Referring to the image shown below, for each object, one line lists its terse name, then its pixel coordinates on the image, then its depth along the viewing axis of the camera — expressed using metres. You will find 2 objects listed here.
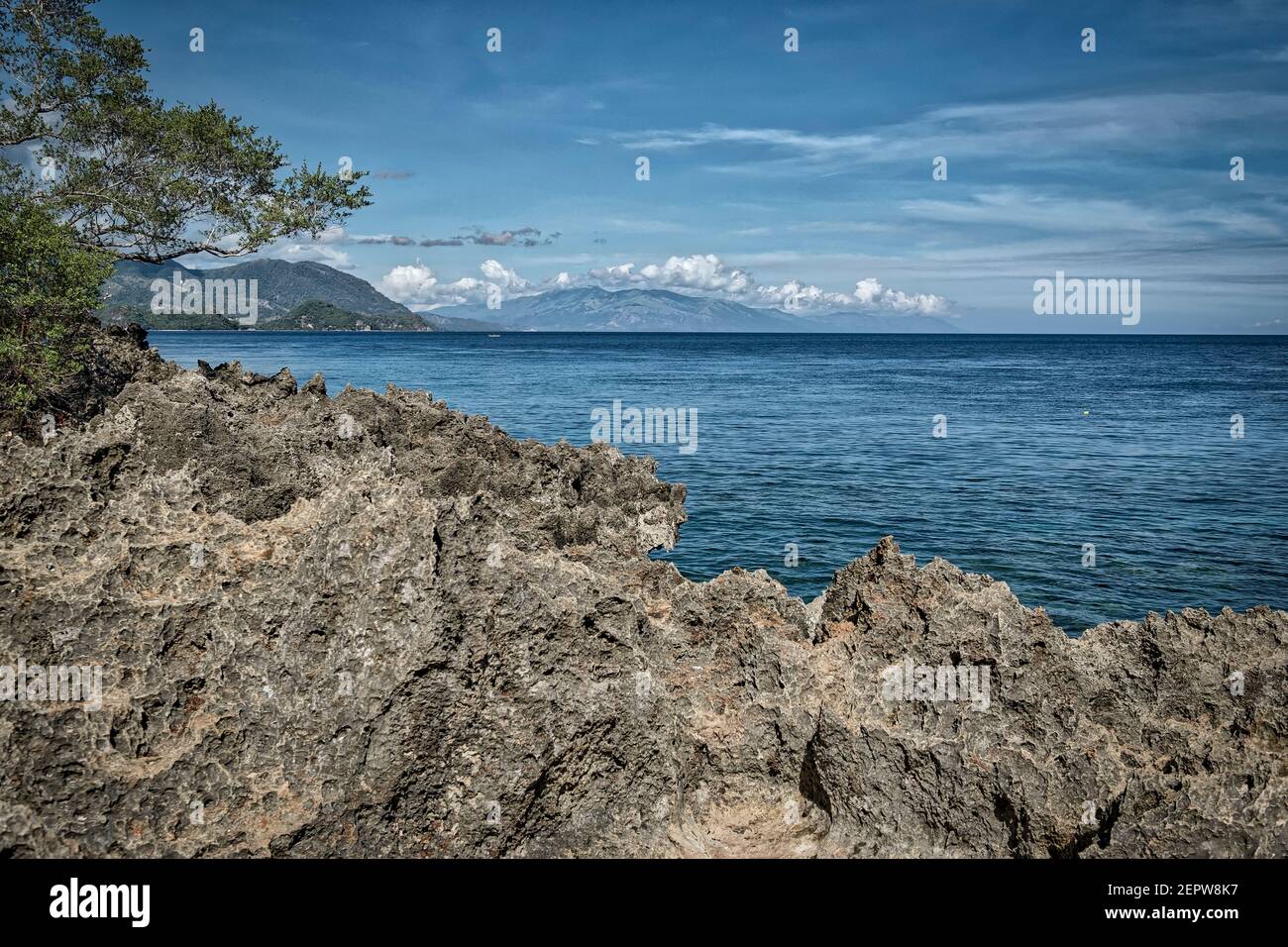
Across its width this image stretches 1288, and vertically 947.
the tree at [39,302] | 21.77
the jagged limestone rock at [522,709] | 6.11
